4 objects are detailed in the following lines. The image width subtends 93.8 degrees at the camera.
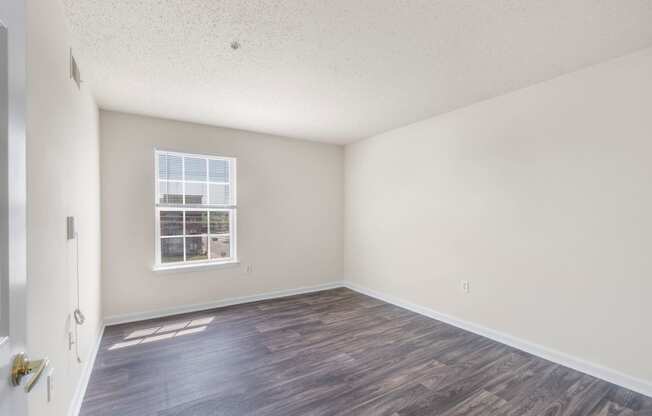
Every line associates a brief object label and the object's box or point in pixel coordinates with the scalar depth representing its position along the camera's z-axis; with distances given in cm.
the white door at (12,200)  65
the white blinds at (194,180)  396
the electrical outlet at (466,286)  344
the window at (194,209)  395
